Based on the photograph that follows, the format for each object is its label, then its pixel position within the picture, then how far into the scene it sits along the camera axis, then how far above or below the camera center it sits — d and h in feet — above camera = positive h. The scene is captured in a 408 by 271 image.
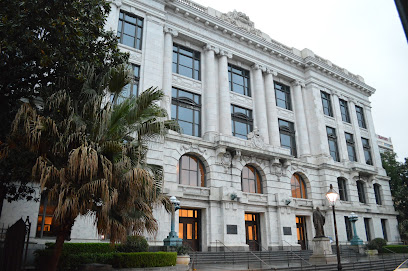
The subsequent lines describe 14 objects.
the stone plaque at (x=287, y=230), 92.89 +1.99
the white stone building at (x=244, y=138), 83.35 +32.16
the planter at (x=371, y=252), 98.12 -4.52
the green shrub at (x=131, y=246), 56.44 -1.10
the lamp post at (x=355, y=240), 98.71 -0.96
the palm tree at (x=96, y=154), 35.32 +10.14
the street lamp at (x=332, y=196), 51.06 +6.34
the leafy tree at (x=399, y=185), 130.69 +21.76
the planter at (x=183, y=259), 58.65 -3.60
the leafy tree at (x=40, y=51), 36.86 +22.69
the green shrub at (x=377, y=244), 101.86 -2.27
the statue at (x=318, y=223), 71.73 +3.09
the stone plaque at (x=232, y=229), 82.69 +2.32
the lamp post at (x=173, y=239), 61.77 +0.01
